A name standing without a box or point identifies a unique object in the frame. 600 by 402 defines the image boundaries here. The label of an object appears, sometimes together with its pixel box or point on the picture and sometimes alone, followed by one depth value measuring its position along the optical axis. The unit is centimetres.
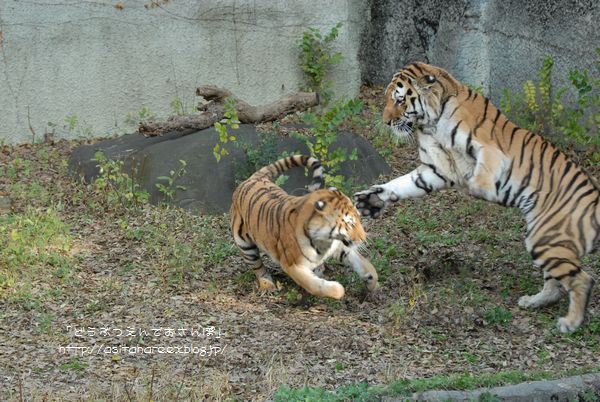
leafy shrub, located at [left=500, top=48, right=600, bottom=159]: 1623
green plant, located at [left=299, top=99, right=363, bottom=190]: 1488
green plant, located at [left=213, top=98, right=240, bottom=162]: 1487
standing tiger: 1120
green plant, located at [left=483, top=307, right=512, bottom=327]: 1130
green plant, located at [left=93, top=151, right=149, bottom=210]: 1545
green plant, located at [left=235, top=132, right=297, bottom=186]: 1590
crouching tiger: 1103
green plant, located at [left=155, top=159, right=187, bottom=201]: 1568
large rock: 1590
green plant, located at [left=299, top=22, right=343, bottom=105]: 2002
